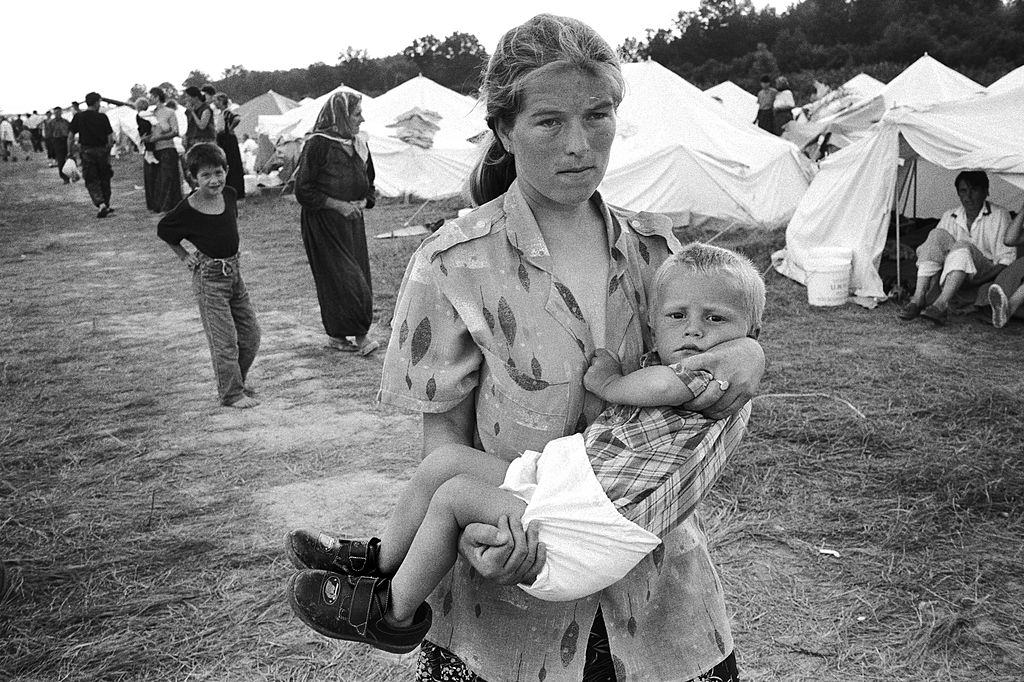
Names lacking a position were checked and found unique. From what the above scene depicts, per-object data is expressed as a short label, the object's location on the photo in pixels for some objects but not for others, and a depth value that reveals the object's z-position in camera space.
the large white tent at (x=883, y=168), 7.16
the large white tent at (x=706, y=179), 11.31
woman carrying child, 1.39
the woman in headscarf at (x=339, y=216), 5.95
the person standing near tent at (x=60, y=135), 23.58
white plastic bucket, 7.60
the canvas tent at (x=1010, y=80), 13.37
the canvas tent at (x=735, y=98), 24.48
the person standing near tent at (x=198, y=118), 12.50
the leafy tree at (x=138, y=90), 78.81
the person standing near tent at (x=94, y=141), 13.52
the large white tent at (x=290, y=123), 20.14
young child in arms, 1.29
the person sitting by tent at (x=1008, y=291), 6.70
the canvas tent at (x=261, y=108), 29.61
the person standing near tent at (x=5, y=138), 32.11
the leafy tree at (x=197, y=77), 69.69
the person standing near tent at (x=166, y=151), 12.98
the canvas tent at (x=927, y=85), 18.27
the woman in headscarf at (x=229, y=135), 13.98
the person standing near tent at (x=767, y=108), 18.48
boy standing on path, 5.00
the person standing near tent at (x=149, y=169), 14.09
